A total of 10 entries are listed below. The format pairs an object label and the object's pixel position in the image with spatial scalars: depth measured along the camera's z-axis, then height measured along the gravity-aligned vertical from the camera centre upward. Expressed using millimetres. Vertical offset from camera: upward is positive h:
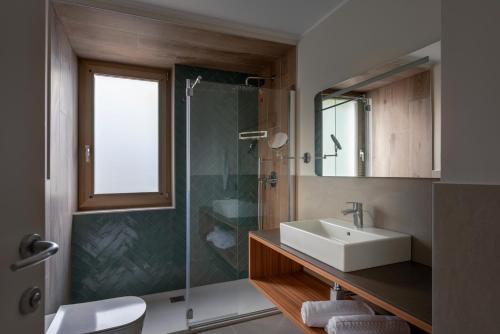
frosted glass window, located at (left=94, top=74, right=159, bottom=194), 2643 +291
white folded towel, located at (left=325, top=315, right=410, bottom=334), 1233 -706
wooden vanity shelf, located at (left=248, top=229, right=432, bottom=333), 979 -492
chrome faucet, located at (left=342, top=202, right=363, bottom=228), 1653 -278
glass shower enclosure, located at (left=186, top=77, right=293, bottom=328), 2252 -185
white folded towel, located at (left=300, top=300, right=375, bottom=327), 1407 -729
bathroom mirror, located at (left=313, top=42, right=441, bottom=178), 1309 +253
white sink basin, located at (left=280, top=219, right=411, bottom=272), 1276 -400
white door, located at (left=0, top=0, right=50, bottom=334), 618 +31
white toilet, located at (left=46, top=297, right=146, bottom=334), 1573 -906
